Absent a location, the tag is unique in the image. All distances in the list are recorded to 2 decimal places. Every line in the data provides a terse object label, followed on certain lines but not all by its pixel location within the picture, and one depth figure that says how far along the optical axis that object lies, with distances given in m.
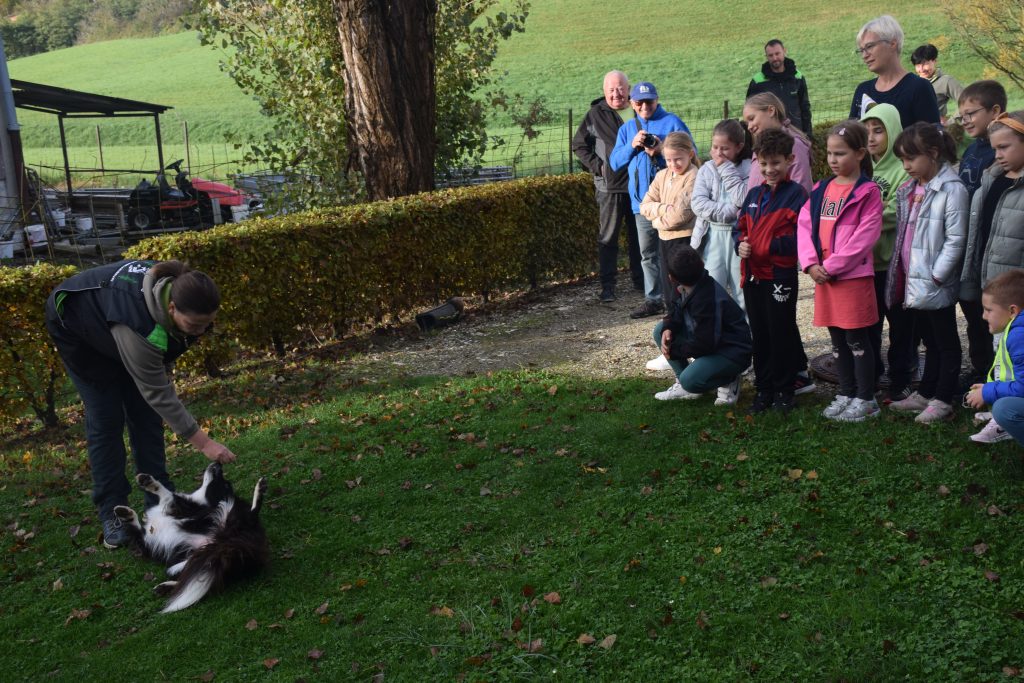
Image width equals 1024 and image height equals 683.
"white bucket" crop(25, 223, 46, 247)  16.40
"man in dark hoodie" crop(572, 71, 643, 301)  9.80
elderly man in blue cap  8.98
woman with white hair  6.69
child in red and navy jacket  6.07
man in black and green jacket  12.12
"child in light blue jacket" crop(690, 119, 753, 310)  6.79
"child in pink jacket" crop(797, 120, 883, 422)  5.77
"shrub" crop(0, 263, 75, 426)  7.75
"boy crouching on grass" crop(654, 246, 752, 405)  6.29
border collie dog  4.75
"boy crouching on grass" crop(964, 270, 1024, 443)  4.70
